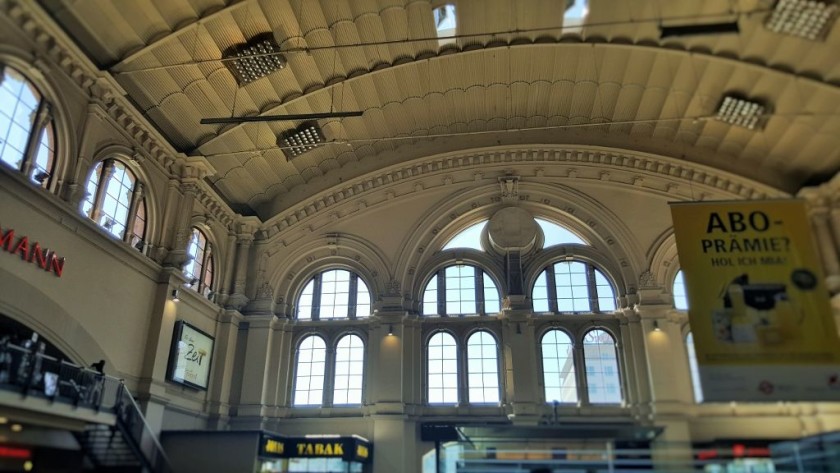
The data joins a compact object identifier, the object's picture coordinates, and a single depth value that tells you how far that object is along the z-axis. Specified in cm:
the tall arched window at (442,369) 1712
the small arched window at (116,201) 1316
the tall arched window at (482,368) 1692
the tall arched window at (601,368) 1647
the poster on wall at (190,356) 1486
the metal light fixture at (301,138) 1662
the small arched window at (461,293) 1802
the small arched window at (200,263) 1670
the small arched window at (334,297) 1853
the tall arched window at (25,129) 1092
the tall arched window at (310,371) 1769
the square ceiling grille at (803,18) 1214
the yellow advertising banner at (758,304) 899
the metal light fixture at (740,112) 1533
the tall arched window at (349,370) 1741
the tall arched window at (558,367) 1658
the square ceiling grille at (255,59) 1379
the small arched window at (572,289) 1761
